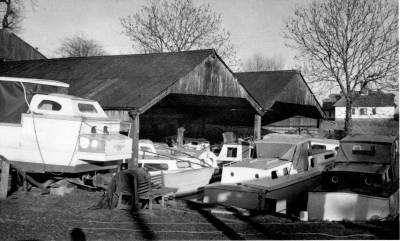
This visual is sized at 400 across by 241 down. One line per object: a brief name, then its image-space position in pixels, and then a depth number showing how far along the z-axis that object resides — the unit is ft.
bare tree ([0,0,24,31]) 147.64
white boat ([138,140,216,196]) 47.73
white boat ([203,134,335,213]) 40.04
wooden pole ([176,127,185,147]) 81.92
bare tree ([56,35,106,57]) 253.03
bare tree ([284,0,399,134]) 85.35
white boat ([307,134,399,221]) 34.58
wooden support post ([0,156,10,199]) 35.17
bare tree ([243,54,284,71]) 297.94
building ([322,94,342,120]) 244.63
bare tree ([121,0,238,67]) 150.30
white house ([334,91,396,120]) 195.93
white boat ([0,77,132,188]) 36.27
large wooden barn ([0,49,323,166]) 55.42
